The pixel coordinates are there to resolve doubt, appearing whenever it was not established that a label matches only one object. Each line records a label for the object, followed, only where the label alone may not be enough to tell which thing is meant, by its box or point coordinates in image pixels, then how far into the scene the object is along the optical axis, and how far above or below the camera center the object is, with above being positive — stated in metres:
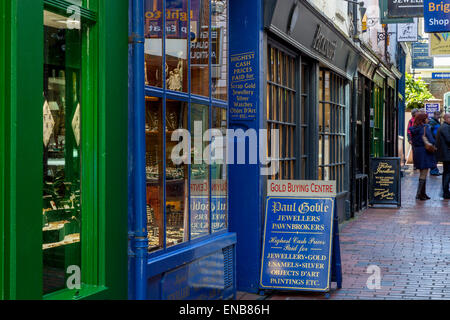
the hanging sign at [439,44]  18.03 +3.07
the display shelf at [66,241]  4.06 -0.47
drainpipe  4.55 +0.09
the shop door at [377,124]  17.04 +0.98
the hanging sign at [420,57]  25.08 +3.82
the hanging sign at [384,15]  13.97 +2.95
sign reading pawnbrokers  6.56 -0.68
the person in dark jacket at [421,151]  15.36 +0.26
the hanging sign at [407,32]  19.95 +3.71
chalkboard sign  14.42 -0.37
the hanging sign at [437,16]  12.94 +2.69
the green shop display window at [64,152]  3.59 +0.07
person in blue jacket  22.28 +1.23
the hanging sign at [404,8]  13.12 +2.89
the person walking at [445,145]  15.39 +0.39
